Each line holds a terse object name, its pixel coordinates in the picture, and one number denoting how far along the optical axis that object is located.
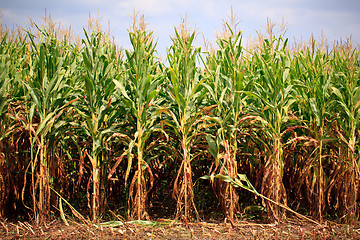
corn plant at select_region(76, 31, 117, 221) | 7.58
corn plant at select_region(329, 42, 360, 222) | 7.73
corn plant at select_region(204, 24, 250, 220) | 7.60
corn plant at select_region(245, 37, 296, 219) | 7.67
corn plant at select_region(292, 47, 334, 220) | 7.83
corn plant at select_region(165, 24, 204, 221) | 7.54
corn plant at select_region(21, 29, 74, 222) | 7.46
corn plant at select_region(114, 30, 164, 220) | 7.52
